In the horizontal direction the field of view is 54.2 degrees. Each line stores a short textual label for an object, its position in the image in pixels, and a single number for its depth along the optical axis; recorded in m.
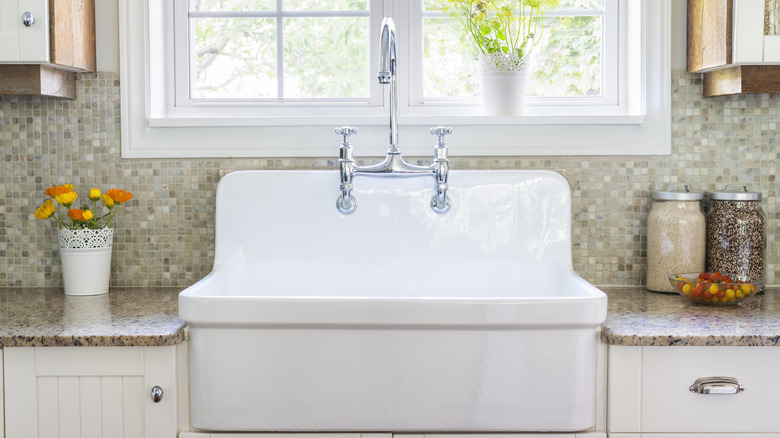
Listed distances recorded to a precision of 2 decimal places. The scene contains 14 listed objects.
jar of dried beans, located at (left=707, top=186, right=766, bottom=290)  1.85
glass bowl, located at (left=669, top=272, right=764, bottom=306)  1.67
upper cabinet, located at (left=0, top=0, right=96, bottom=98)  1.69
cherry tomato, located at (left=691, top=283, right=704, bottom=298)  1.69
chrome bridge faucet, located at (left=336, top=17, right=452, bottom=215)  1.77
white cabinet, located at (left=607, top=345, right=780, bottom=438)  1.45
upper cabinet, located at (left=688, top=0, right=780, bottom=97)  1.69
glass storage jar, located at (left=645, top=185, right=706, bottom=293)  1.86
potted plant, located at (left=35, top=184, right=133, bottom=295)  1.86
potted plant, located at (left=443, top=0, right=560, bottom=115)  1.97
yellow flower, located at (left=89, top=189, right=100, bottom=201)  1.88
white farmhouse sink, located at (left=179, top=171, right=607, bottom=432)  1.42
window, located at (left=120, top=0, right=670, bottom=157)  2.07
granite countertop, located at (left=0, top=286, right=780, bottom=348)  1.44
